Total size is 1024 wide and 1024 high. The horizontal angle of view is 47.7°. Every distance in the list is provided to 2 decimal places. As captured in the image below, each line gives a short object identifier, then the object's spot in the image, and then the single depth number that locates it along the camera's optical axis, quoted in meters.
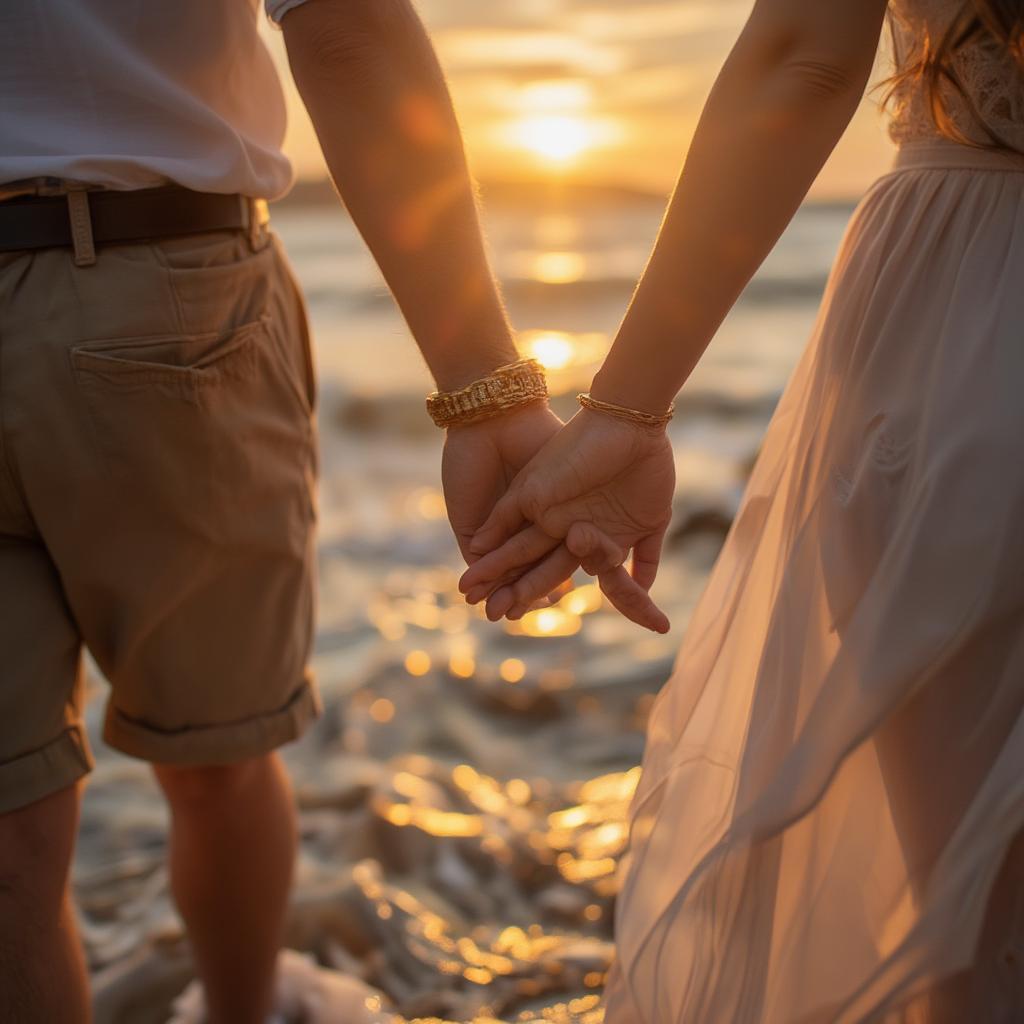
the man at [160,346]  1.50
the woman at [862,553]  1.22
